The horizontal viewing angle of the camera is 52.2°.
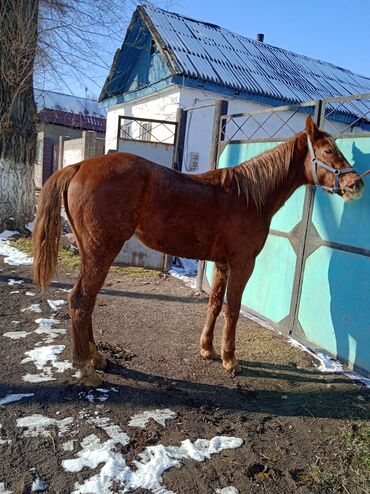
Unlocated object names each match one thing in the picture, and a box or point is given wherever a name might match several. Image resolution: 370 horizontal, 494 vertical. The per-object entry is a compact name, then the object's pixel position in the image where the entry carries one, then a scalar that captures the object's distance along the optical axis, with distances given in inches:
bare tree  296.8
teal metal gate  136.2
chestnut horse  112.2
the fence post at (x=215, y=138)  203.3
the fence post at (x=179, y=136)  235.8
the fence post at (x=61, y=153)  545.4
